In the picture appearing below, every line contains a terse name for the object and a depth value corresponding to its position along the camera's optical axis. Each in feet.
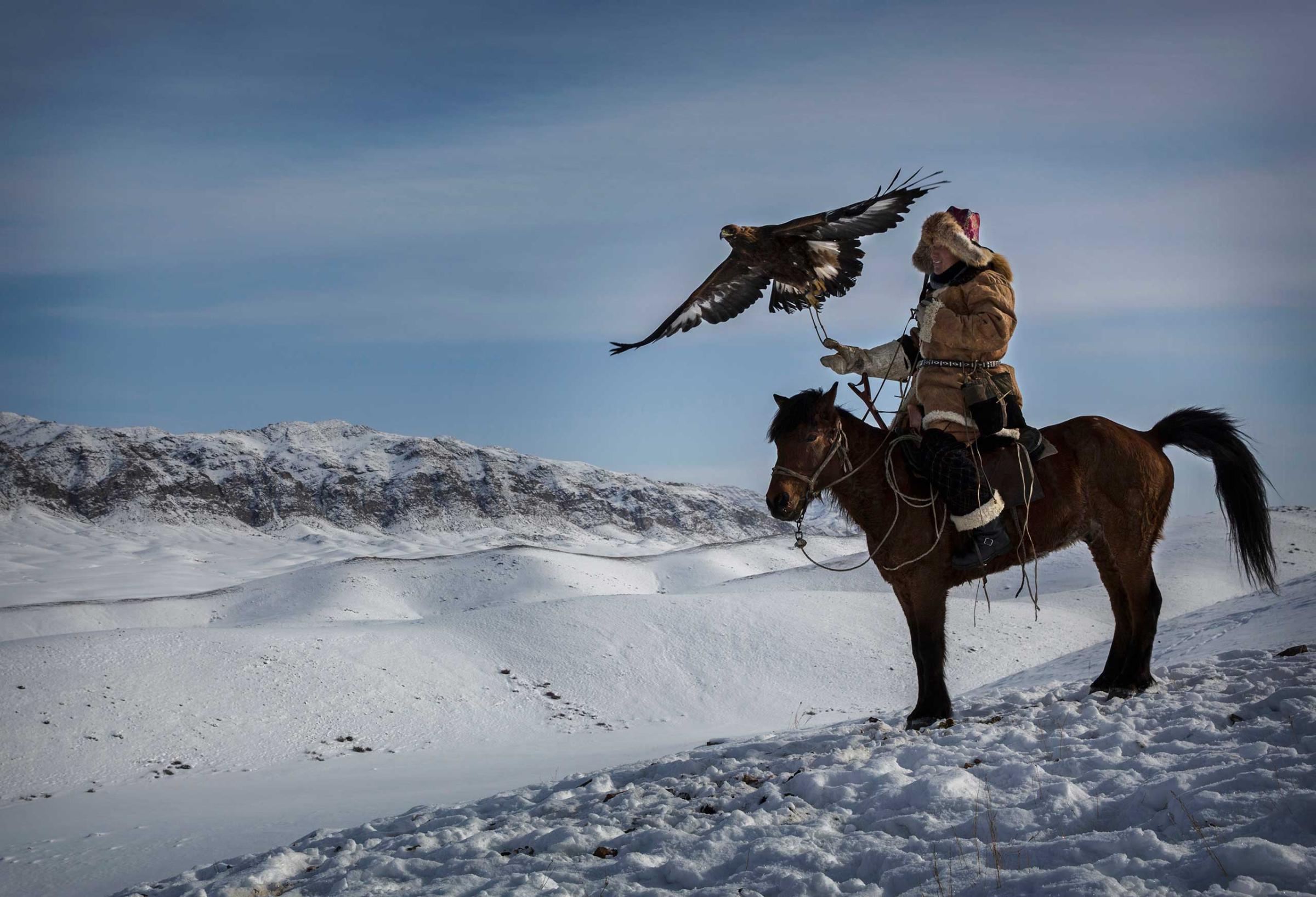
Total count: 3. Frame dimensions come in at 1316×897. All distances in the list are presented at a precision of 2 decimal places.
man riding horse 20.02
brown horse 20.47
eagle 19.22
